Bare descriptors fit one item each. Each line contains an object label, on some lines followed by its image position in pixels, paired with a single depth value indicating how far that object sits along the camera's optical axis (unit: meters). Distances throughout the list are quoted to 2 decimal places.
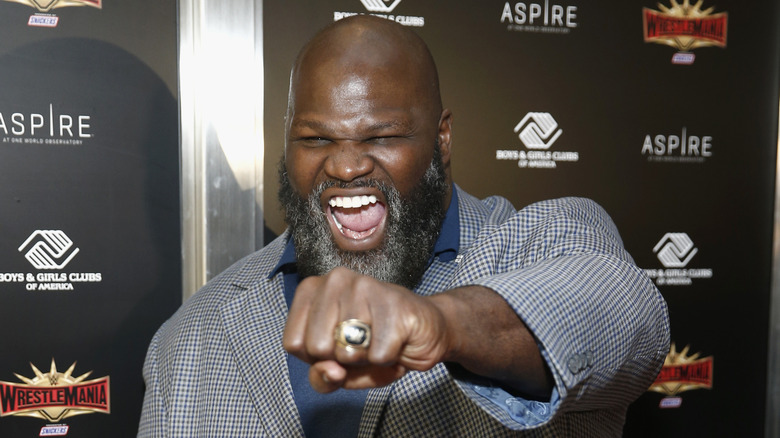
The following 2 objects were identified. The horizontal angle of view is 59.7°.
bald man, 0.56
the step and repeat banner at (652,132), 1.61
